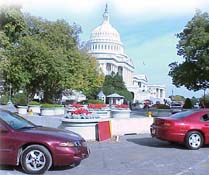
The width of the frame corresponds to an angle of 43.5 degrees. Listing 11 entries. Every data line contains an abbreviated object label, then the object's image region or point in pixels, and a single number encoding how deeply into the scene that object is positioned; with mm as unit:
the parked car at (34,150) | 5267
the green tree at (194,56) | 23959
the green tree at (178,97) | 99861
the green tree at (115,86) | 63826
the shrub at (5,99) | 33454
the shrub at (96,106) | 18320
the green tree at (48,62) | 27822
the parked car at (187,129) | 8012
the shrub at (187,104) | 27285
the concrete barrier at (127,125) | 10761
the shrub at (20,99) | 32657
